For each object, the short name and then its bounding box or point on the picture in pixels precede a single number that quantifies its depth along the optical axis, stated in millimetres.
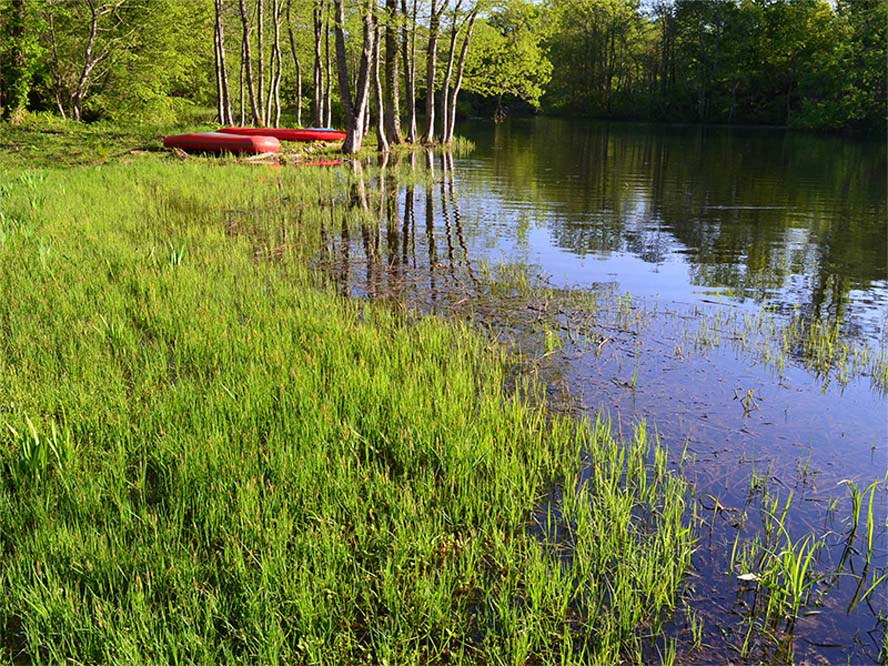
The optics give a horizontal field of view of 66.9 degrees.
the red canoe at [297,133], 25047
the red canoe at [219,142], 20672
